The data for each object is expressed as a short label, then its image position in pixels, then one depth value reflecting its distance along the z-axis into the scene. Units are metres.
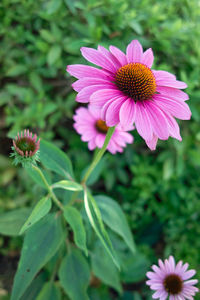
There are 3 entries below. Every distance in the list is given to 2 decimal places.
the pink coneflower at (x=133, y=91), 0.28
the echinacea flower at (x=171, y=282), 0.32
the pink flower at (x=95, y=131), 0.40
